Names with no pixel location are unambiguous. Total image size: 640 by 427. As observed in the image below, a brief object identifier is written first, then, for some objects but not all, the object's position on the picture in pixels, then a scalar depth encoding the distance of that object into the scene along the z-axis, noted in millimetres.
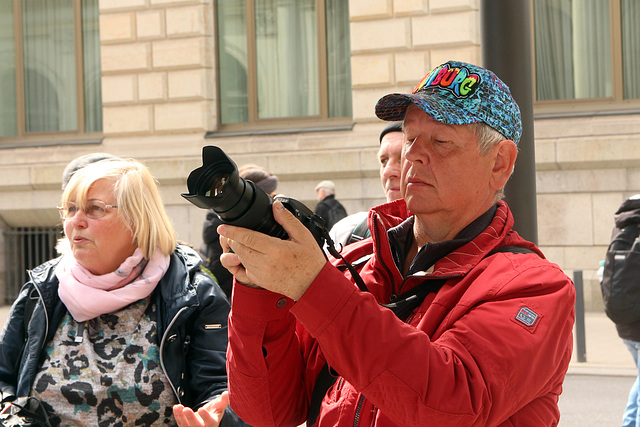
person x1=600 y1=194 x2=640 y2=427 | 5480
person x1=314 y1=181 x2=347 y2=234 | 11711
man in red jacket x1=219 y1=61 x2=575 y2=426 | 1848
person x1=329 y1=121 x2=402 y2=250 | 4271
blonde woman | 3264
